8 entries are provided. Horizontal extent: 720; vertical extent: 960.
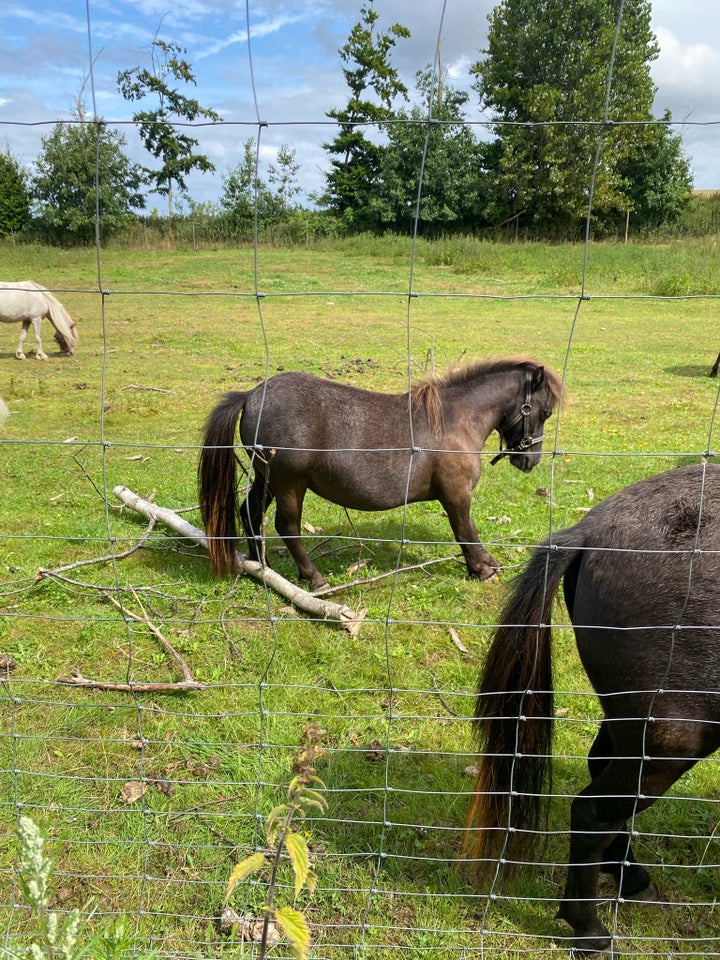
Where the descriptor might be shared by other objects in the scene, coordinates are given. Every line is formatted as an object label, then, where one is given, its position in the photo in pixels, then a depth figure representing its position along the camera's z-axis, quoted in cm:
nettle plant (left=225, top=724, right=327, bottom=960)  147
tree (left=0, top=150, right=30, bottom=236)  1681
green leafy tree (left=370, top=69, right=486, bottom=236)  923
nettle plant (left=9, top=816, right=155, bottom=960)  133
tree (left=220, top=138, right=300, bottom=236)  1242
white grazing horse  1215
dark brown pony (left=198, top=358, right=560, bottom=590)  432
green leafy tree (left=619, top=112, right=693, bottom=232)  1872
